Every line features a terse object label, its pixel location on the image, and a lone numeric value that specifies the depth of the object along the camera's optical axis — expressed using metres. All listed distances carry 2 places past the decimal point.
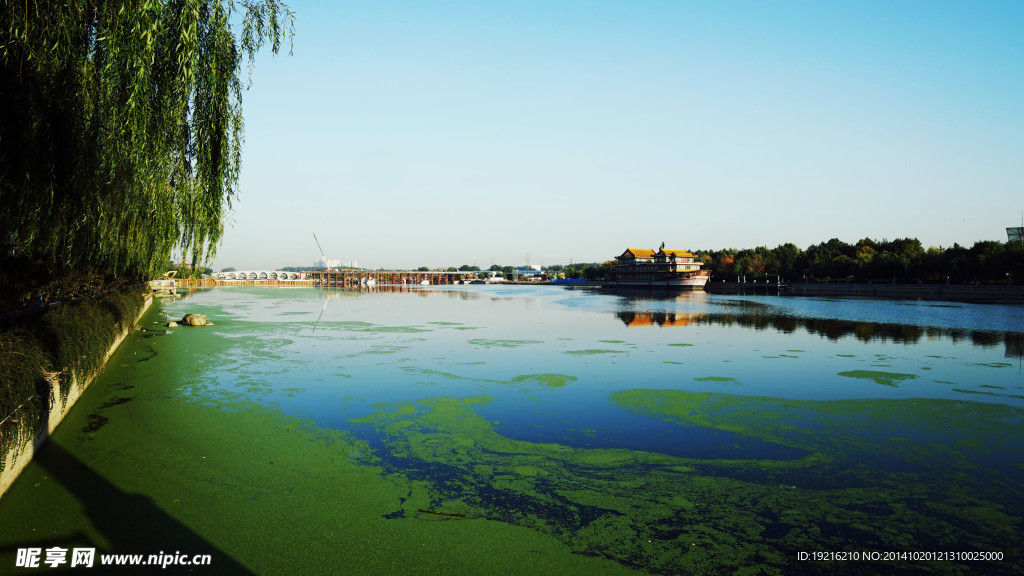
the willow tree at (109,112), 5.61
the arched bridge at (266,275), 172.21
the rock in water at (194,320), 26.08
